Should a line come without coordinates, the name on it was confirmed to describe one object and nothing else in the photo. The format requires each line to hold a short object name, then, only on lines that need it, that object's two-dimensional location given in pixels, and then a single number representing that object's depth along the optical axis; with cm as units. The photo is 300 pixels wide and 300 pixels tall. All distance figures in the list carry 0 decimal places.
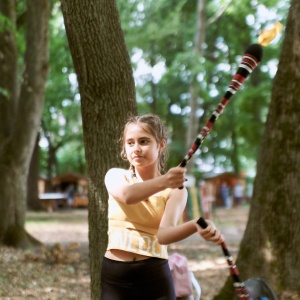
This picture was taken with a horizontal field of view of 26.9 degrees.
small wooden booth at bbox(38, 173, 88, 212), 3445
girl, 294
